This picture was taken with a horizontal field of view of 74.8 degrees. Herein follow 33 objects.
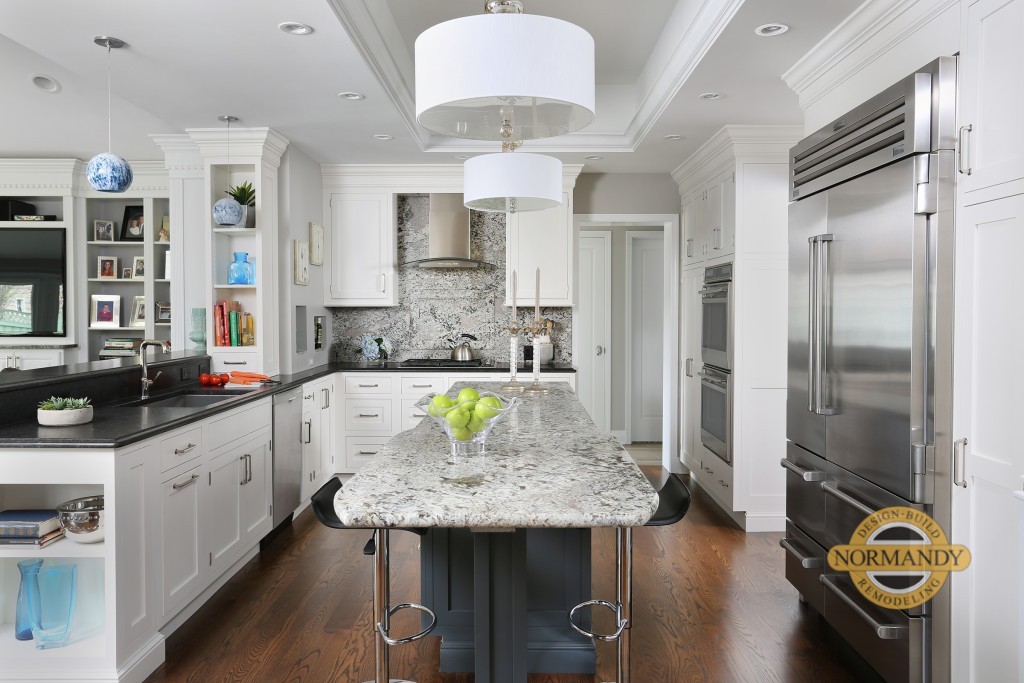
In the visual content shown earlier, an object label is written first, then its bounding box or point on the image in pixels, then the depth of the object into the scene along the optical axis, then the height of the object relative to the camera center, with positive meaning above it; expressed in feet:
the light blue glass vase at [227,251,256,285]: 14.42 +1.31
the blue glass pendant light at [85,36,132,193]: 9.93 +2.40
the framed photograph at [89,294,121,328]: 19.77 +0.65
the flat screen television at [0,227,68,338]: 19.53 +1.55
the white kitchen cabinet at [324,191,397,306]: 18.11 +2.32
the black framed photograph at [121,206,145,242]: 19.58 +3.16
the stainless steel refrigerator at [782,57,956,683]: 6.75 -0.08
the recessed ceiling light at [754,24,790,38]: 8.93 +4.08
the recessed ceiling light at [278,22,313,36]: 9.02 +4.15
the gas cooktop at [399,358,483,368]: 17.84 -0.83
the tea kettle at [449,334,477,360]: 18.37 -0.56
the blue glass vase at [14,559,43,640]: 7.59 -2.95
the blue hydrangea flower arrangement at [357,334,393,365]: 18.52 -0.43
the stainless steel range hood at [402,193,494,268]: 18.08 +2.75
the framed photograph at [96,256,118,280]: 19.88 +1.96
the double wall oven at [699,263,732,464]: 14.25 -0.65
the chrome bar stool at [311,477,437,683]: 6.05 -2.31
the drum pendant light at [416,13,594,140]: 4.94 +2.04
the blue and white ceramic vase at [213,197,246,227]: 13.60 +2.45
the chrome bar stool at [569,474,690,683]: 6.17 -2.27
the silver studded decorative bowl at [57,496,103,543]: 7.42 -2.12
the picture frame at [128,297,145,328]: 19.67 +0.62
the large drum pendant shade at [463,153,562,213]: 8.18 +1.92
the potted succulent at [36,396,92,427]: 8.16 -0.97
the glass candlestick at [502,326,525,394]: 10.70 -0.62
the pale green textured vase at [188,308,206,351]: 14.56 +0.04
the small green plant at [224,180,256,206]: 14.20 +2.94
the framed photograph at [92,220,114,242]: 19.85 +3.03
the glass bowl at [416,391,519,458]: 6.03 -0.79
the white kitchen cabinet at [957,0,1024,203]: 5.79 +2.12
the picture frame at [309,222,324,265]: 16.89 +2.25
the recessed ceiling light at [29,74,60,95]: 14.26 +5.43
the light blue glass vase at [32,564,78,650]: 7.56 -3.10
